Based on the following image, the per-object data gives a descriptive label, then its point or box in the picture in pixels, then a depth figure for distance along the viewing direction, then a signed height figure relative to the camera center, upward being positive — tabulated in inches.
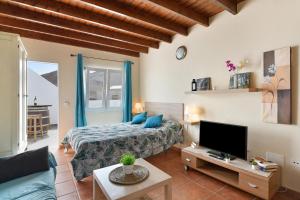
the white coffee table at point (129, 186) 57.7 -33.6
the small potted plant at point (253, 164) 83.4 -34.4
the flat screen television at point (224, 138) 90.7 -24.2
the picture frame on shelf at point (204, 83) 122.8 +12.0
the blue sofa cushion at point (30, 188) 54.3 -32.4
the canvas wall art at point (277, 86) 84.5 +6.8
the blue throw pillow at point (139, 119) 159.9 -20.1
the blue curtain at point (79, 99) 165.8 -0.2
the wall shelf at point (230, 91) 91.6 +5.2
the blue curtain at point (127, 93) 195.6 +6.5
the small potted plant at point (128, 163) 68.9 -27.4
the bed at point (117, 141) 98.0 -29.7
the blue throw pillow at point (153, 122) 140.9 -20.4
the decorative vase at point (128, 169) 69.7 -30.6
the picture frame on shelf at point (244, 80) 98.9 +11.7
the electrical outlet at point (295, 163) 82.6 -33.3
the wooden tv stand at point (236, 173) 76.3 -41.1
